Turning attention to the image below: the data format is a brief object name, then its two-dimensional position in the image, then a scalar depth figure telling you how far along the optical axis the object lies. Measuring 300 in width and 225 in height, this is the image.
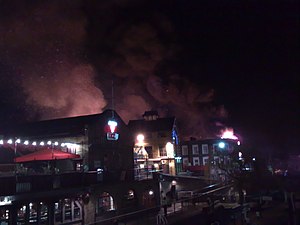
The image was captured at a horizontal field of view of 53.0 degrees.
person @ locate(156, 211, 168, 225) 20.44
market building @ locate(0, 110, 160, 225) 17.38
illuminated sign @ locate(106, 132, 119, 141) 30.25
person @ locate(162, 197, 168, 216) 31.27
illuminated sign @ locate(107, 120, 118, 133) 31.09
